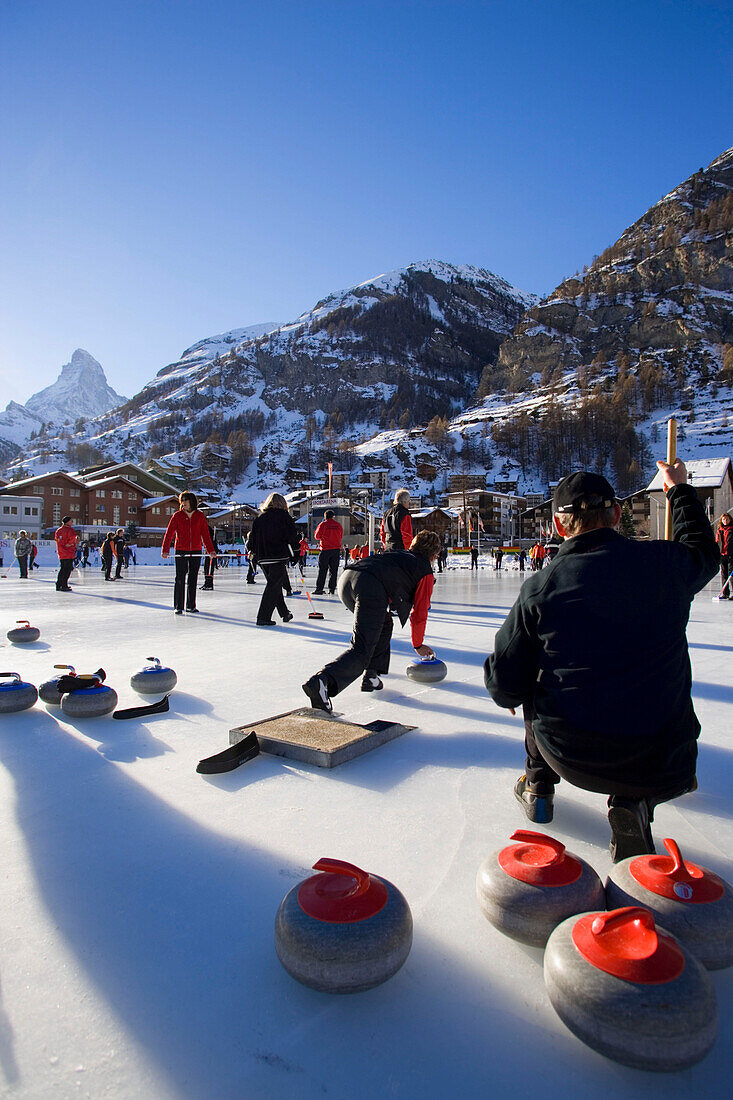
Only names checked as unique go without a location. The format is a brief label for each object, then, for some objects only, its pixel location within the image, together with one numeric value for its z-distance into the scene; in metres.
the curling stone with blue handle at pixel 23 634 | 5.14
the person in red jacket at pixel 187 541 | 7.29
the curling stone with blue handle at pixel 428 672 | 3.83
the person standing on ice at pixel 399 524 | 7.82
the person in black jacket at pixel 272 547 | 6.65
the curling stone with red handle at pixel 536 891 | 1.25
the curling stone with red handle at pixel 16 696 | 2.96
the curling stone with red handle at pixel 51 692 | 3.06
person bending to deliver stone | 2.94
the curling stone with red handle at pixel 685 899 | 1.18
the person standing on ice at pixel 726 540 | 10.71
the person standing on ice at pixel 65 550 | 11.56
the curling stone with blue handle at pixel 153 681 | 3.36
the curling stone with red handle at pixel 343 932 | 1.11
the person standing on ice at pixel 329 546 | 9.70
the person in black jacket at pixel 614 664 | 1.53
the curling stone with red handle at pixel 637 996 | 0.92
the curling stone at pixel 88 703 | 2.92
